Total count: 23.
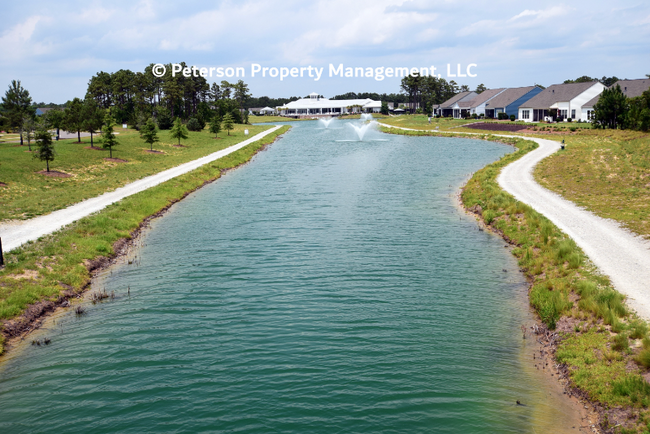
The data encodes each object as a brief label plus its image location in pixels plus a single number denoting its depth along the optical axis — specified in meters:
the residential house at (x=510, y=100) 116.69
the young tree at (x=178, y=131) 70.01
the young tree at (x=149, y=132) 61.22
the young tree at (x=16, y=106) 55.81
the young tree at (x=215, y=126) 88.06
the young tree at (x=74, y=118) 60.22
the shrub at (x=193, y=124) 96.31
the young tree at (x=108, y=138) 52.49
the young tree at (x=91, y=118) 59.44
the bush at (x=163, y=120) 94.75
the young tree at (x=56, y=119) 64.75
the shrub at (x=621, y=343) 12.56
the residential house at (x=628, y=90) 88.25
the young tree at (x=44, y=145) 40.91
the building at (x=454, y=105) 146.10
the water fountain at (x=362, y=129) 99.88
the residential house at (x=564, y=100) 93.31
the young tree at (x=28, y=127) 49.69
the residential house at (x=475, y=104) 130.12
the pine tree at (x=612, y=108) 68.12
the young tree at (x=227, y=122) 96.86
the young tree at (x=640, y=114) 57.22
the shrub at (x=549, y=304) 15.33
